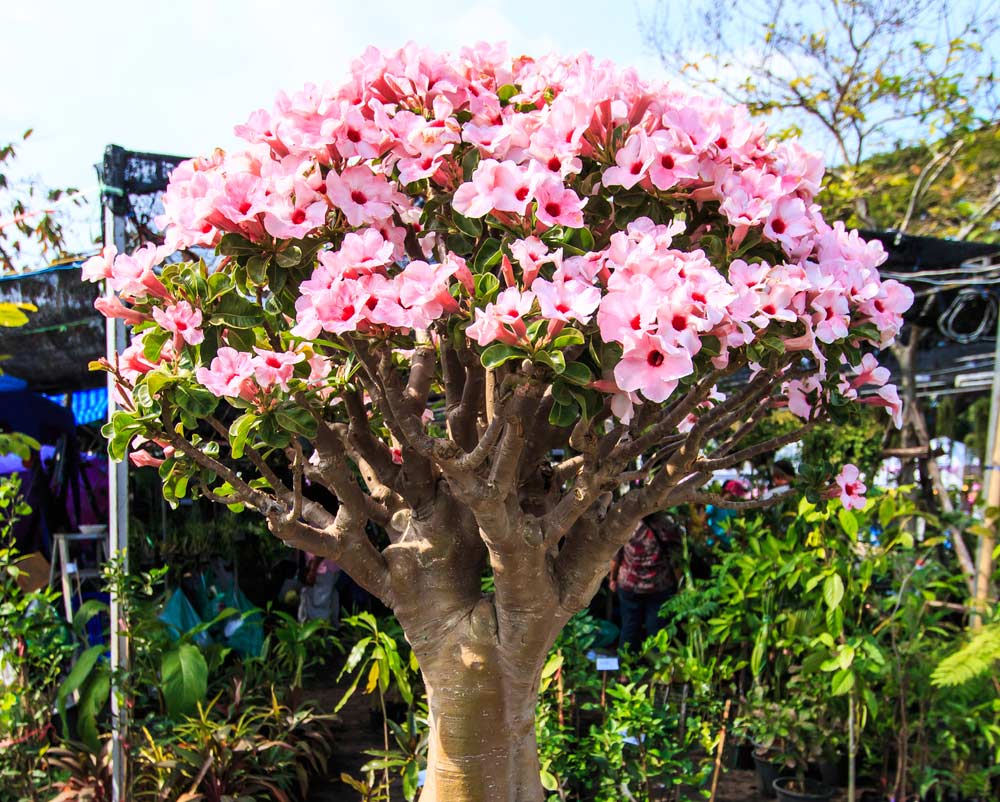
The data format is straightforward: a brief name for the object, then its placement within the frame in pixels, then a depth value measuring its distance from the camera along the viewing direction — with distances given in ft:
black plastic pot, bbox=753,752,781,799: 13.06
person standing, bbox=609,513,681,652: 16.85
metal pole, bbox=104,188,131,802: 10.48
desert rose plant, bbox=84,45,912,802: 4.69
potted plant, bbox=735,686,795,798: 12.60
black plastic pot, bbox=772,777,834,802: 12.18
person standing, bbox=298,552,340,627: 19.04
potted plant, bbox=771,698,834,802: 12.40
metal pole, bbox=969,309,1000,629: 13.25
